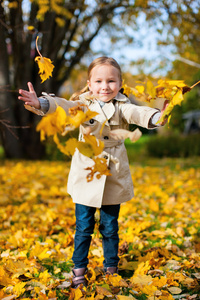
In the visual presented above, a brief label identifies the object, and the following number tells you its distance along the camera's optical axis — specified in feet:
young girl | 5.85
